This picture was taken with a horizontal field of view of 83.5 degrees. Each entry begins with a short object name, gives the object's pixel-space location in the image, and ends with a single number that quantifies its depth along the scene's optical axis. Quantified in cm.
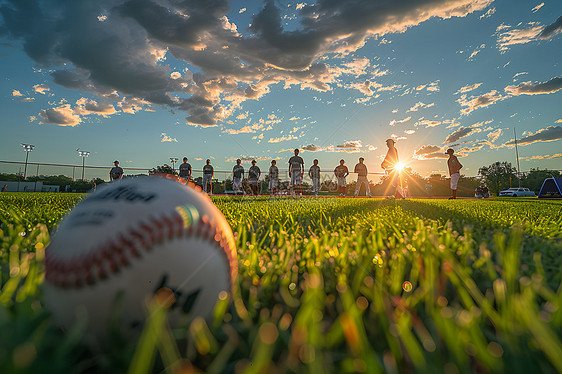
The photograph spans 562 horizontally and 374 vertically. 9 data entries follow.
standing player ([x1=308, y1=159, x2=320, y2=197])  1711
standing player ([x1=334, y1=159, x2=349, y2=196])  1789
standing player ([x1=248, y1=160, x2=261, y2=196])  1811
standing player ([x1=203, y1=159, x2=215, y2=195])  1806
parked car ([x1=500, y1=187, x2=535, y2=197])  4397
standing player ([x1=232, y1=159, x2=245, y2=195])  1780
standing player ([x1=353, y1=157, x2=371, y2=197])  1539
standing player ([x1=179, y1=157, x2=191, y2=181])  1864
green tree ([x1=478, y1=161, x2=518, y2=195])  5131
